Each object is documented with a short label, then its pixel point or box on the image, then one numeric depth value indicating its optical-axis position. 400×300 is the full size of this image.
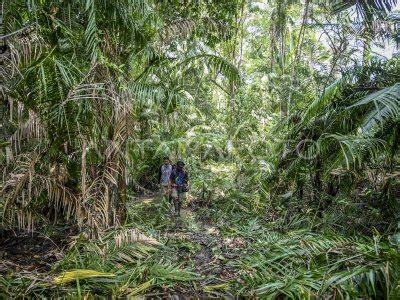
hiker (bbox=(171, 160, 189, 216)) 7.45
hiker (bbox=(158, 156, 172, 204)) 7.75
